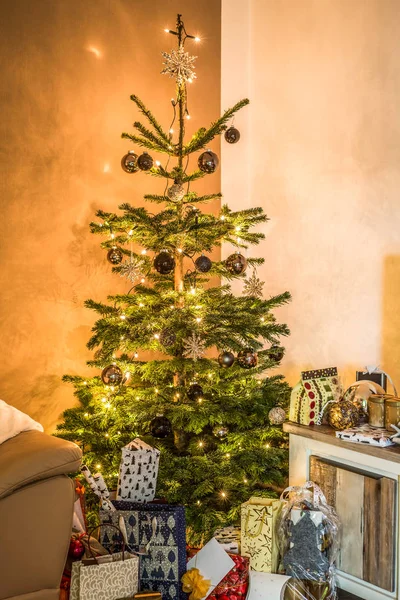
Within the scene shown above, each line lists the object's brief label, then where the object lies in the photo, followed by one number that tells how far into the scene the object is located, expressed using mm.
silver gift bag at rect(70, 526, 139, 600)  1932
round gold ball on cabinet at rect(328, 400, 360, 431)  2420
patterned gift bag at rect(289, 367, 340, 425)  2549
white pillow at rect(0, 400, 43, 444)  2158
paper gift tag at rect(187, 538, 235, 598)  2145
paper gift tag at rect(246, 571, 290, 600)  2148
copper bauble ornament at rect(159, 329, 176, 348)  2473
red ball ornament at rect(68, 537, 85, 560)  2148
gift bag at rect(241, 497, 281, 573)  2275
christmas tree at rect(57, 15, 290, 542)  2549
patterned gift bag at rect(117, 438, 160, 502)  2301
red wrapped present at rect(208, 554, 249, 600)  2154
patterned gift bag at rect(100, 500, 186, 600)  2139
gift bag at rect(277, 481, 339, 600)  2242
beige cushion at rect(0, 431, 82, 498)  1884
